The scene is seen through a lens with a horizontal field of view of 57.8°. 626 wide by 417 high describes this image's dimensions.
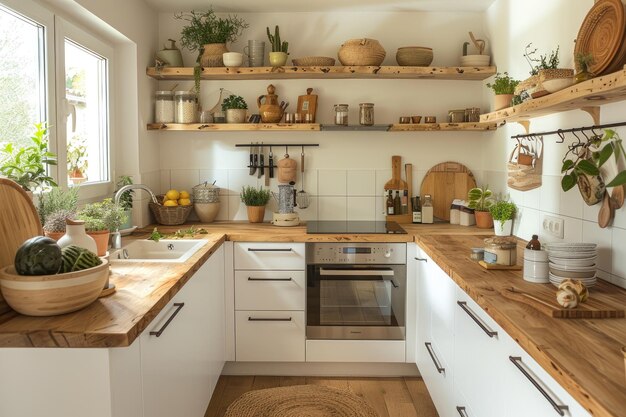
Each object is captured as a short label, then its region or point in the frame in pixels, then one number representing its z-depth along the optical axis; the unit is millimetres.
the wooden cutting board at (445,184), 3955
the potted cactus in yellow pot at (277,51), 3652
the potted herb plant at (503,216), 3178
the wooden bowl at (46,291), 1541
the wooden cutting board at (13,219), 1742
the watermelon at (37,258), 1564
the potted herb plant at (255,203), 3873
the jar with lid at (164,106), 3803
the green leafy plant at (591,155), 2037
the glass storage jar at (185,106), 3758
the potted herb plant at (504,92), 2962
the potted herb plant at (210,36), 3742
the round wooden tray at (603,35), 1971
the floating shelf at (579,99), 1724
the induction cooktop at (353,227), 3422
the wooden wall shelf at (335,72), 3641
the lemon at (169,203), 3670
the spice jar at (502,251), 2322
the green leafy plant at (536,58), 2406
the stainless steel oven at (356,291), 3381
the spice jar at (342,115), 3750
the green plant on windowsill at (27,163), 2055
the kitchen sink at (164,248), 3092
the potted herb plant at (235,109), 3748
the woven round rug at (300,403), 3033
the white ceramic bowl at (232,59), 3652
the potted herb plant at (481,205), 3553
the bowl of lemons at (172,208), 3658
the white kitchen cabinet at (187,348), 1853
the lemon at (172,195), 3715
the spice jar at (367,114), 3721
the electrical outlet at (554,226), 2586
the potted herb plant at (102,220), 2352
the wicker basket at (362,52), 3631
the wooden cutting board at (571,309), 1712
